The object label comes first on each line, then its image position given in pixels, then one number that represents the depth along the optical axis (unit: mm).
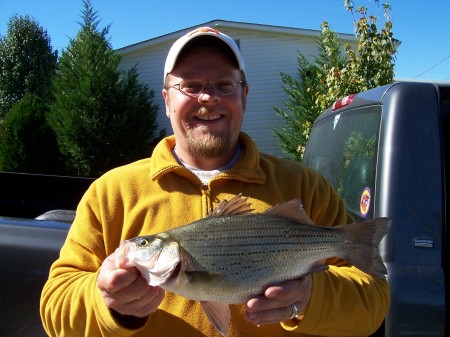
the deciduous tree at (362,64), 9297
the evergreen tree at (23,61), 29047
